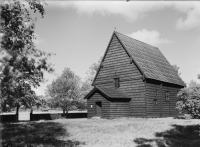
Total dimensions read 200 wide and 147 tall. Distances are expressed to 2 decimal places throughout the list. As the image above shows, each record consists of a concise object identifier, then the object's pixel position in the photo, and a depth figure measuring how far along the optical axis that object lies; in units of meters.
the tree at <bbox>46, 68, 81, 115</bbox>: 46.13
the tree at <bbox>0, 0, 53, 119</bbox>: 7.47
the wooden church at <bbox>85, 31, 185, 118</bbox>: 28.36
